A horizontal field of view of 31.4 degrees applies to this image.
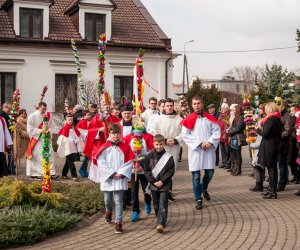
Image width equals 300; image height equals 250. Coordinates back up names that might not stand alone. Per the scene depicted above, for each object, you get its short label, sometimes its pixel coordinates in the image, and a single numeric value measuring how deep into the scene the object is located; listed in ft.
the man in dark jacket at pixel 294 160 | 42.63
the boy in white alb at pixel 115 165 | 27.14
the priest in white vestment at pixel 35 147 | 44.24
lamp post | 165.27
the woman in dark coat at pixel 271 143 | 35.22
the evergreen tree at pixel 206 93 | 129.80
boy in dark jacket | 27.32
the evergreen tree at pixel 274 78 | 92.02
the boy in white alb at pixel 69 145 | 45.34
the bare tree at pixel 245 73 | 355.56
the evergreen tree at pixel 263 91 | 85.70
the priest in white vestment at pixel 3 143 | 43.60
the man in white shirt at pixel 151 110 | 43.55
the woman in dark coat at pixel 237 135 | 46.62
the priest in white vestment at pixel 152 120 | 34.78
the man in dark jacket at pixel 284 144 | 39.04
